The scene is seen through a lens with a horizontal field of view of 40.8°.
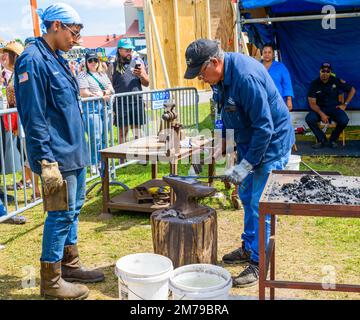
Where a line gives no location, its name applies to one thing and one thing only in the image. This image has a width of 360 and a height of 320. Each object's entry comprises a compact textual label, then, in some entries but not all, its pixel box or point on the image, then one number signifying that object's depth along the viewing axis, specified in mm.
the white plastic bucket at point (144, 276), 3248
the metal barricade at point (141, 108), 7875
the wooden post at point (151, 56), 14198
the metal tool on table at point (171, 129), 5695
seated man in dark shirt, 9500
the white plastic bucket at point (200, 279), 3039
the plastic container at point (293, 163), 6073
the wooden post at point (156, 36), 13242
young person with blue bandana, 3494
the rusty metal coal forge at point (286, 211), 2924
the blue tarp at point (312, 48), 10180
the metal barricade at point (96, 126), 6863
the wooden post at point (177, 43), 15149
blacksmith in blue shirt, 3631
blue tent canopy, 7422
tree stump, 3943
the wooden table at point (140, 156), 5688
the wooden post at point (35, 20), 7148
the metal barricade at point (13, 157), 5715
